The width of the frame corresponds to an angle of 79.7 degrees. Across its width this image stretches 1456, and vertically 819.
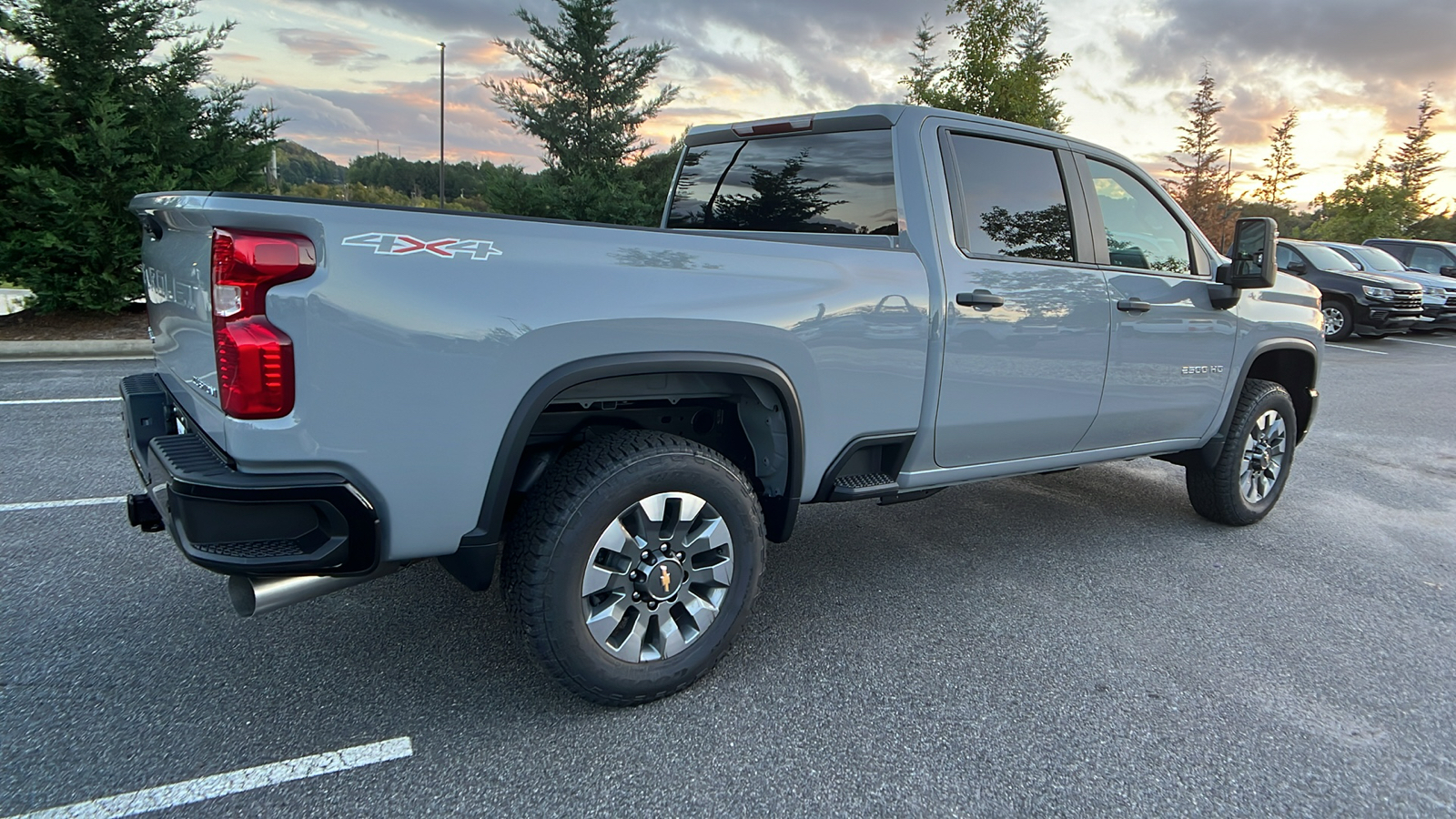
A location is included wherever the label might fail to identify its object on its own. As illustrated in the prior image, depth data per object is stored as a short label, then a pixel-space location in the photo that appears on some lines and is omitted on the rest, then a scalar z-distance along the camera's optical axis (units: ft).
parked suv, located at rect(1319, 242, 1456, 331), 54.13
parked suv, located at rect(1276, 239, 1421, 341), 49.26
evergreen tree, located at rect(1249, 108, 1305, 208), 128.36
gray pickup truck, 6.89
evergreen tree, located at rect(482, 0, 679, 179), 76.43
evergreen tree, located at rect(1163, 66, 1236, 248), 132.77
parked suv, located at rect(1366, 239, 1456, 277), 59.88
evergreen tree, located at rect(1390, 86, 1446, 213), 112.47
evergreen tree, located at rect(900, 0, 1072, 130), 60.03
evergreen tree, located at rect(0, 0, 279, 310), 31.37
